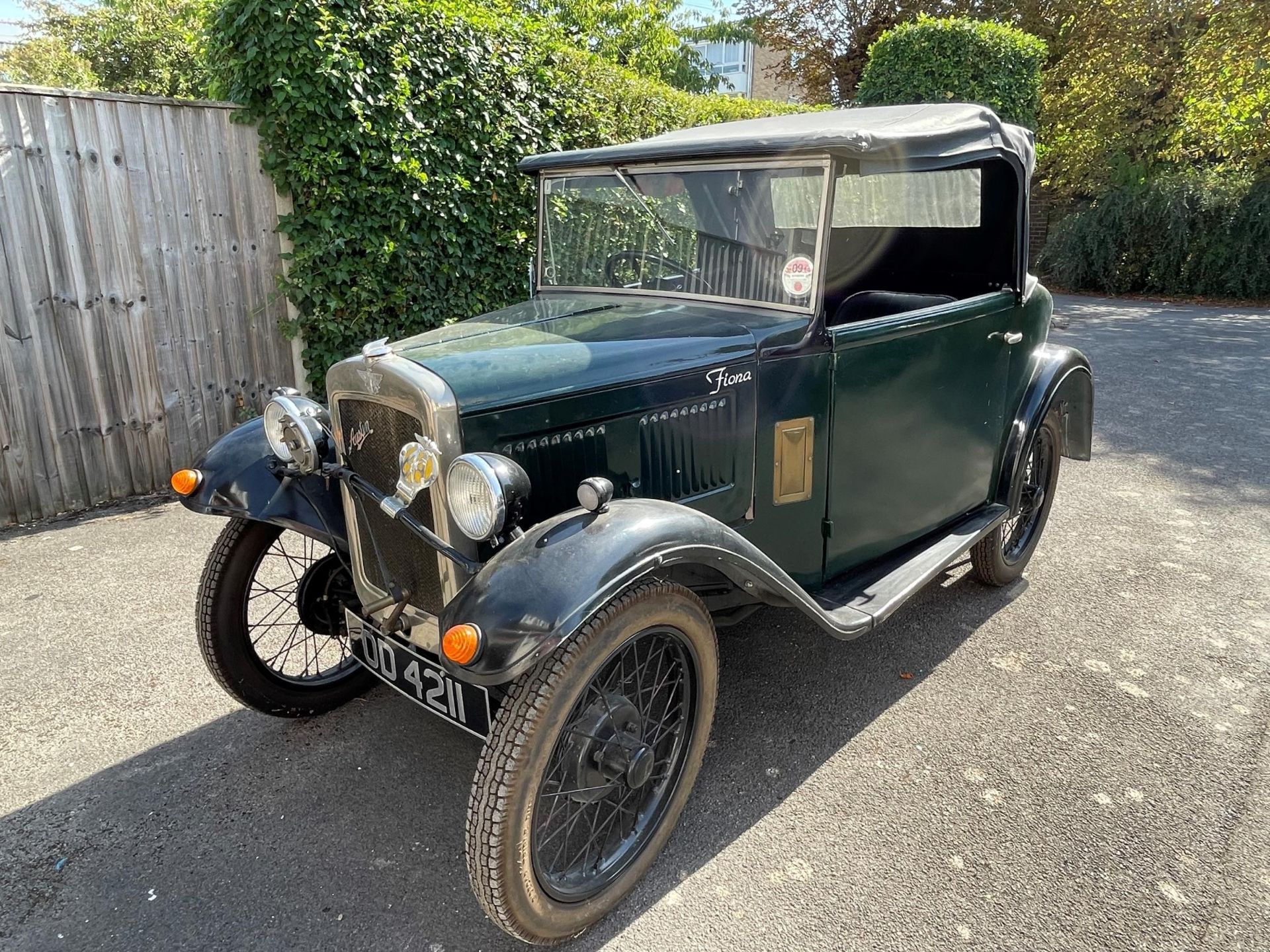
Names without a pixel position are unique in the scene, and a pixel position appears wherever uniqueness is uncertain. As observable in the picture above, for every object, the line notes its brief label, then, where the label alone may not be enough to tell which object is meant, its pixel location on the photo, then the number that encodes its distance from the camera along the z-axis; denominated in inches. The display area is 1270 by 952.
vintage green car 75.2
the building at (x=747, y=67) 1099.3
